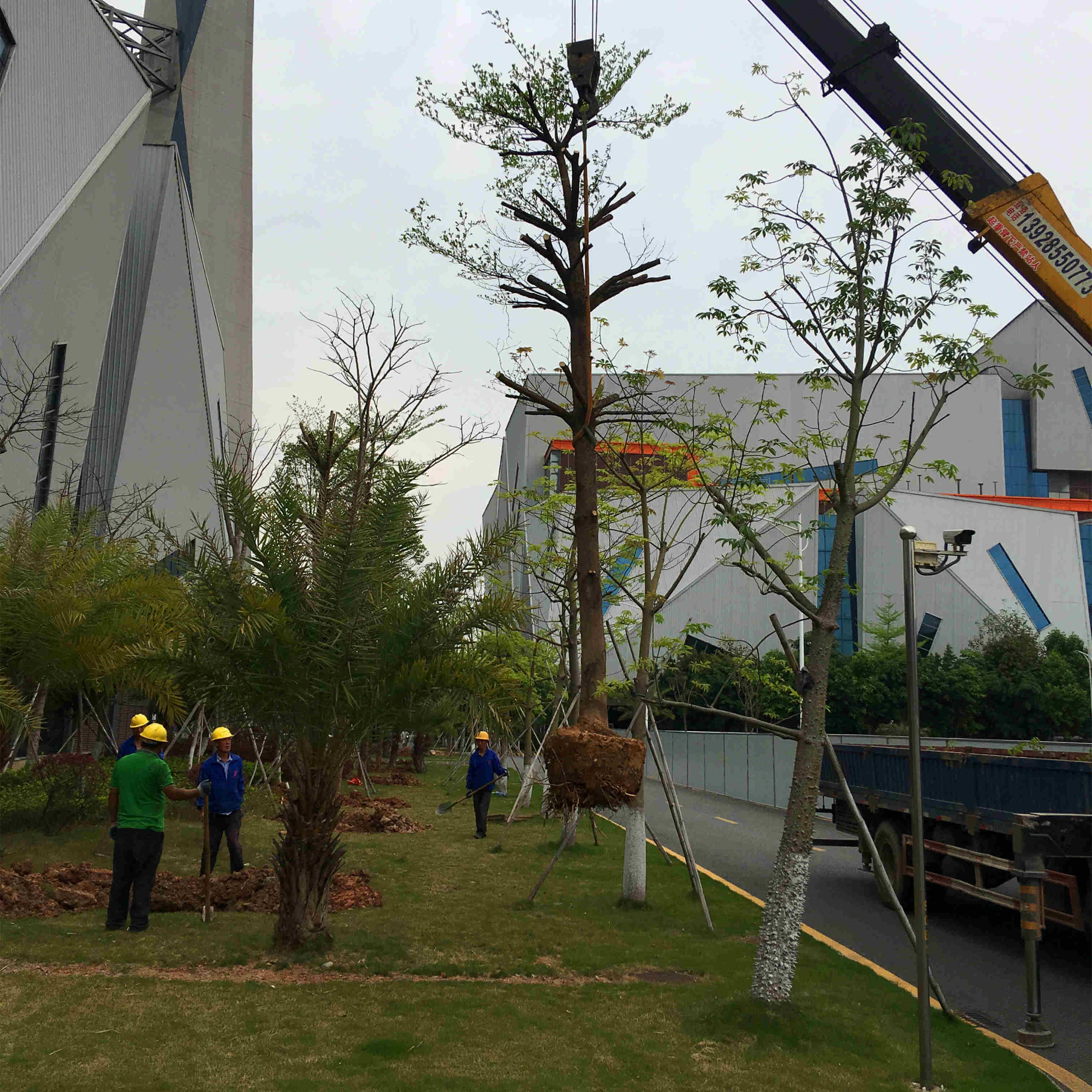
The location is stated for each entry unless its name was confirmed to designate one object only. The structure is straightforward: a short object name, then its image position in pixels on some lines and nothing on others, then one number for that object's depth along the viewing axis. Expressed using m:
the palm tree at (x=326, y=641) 9.20
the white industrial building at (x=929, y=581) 57.47
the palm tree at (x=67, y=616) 13.20
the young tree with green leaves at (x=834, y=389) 7.65
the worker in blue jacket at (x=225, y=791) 11.64
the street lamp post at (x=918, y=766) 6.53
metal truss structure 52.66
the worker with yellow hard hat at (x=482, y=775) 16.91
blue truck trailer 9.41
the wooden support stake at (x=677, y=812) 10.79
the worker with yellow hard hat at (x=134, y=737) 10.05
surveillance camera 7.86
